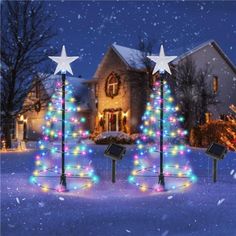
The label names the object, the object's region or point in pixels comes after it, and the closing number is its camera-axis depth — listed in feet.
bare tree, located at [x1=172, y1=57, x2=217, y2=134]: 102.78
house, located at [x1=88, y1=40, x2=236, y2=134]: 107.86
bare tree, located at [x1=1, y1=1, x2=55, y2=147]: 84.79
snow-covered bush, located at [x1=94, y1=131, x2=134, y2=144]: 96.84
